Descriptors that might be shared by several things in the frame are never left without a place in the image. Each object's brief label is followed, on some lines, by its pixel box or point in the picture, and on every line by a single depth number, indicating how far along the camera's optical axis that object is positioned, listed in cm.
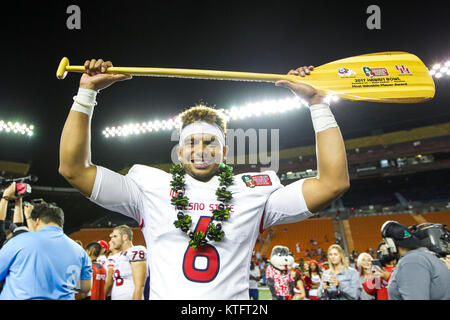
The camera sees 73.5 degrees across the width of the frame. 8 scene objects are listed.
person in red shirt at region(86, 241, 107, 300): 408
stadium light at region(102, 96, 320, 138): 2042
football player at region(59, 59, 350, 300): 150
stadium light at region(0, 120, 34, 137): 2052
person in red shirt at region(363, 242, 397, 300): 401
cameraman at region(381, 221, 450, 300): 241
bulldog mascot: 649
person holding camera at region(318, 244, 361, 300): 471
